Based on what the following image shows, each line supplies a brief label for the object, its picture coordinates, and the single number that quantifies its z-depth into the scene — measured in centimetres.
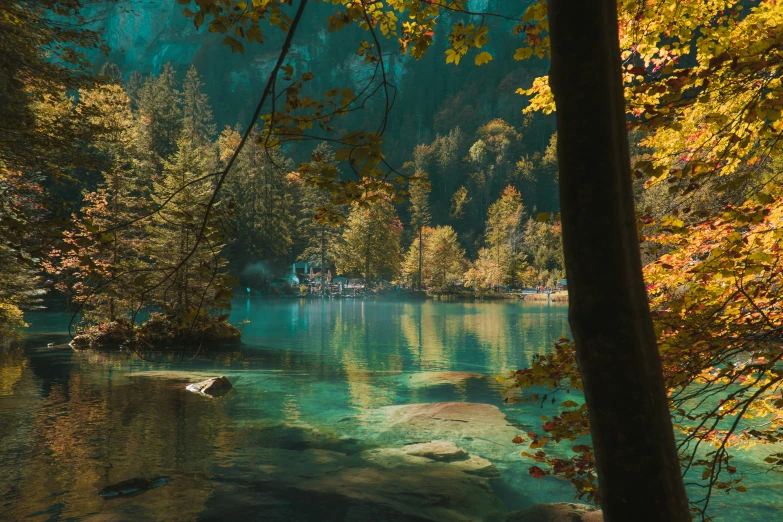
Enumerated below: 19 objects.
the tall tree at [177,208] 2420
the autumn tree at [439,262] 7538
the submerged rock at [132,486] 750
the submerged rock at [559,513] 668
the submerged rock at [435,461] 926
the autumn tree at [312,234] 7181
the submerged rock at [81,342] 2225
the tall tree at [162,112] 5609
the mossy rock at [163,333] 2250
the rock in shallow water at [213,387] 1459
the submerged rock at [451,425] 1079
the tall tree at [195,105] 8425
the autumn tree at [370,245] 7231
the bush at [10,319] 1473
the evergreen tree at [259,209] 6297
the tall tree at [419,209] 8769
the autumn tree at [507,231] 7412
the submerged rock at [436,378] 1703
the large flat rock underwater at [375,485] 745
